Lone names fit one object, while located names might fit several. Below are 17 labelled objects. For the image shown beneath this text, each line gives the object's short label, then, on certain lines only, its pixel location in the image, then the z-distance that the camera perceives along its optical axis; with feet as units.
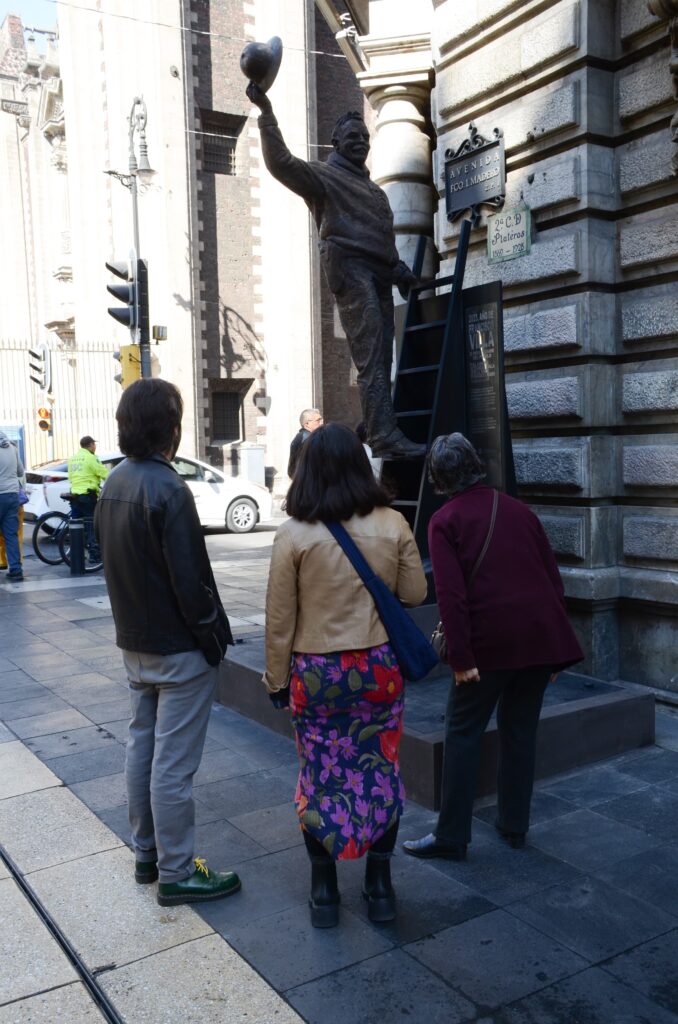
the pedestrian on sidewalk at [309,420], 30.19
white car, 54.75
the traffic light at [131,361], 34.32
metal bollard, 40.06
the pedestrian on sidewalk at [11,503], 36.91
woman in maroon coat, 11.55
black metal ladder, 17.97
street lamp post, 35.68
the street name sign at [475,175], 20.89
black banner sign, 17.63
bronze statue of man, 18.38
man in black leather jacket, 10.65
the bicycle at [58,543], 42.34
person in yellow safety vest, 40.88
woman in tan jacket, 10.03
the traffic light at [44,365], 69.21
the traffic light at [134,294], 35.99
